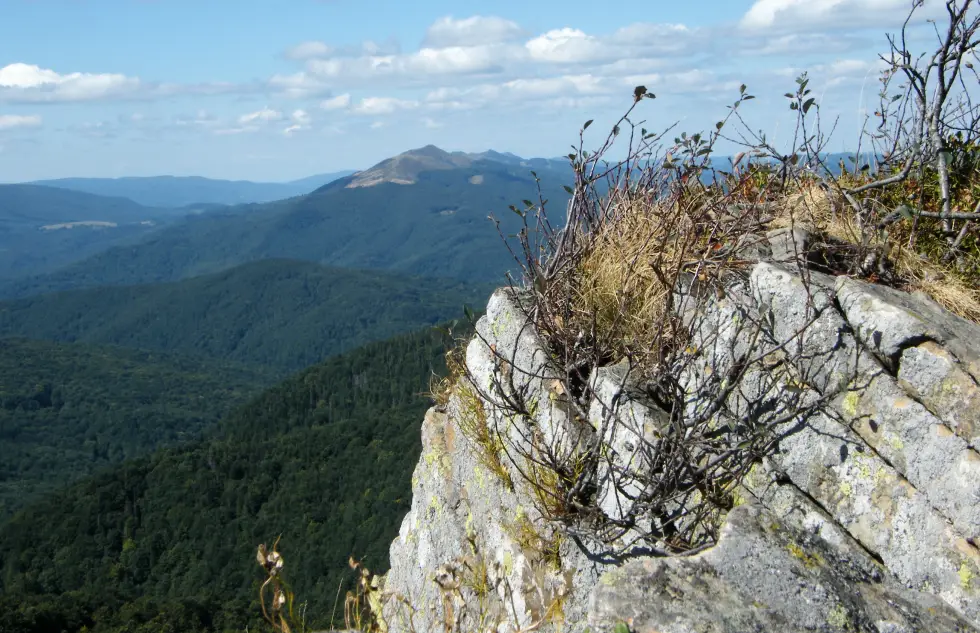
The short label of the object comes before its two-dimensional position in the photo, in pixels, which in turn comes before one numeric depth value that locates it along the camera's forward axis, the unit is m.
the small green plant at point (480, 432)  5.32
